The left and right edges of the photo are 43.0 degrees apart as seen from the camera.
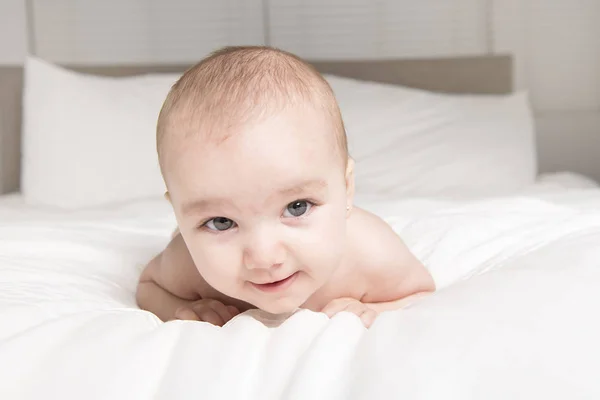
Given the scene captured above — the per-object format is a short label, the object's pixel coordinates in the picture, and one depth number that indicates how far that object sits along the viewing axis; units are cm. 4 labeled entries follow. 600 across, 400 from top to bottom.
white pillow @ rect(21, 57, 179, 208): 217
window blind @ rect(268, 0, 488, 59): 296
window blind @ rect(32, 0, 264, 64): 302
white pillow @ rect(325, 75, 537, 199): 224
